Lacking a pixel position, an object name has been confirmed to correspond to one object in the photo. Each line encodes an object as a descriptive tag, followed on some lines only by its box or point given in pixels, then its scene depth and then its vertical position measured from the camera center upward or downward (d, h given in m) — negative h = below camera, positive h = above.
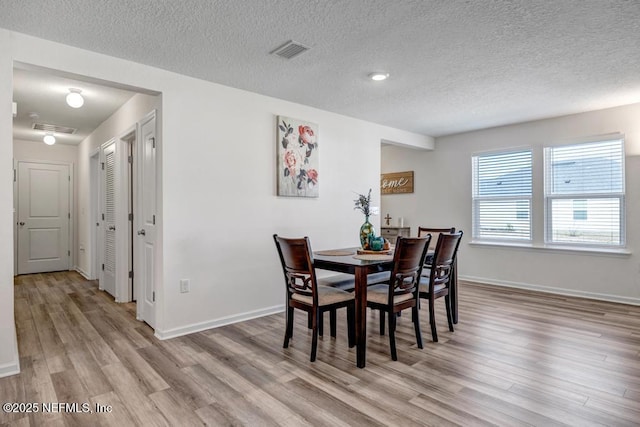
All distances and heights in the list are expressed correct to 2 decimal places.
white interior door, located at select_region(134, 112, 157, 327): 3.45 -0.11
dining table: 2.57 -0.45
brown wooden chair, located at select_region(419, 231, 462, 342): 3.08 -0.58
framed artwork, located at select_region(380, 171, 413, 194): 6.53 +0.50
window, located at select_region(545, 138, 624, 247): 4.47 +0.19
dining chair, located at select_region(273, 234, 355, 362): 2.65 -0.64
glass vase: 3.41 -0.22
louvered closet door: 4.69 -0.07
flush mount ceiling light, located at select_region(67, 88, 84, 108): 3.61 +1.11
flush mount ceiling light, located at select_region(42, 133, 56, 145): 5.62 +1.13
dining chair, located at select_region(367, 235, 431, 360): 2.66 -0.59
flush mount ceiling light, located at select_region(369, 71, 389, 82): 3.29 +1.22
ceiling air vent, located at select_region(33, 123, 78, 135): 5.28 +1.24
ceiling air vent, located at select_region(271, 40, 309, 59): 2.71 +1.23
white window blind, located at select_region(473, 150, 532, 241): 5.21 +0.20
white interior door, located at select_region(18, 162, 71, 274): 6.45 -0.10
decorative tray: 3.23 -0.38
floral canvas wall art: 4.05 +0.60
